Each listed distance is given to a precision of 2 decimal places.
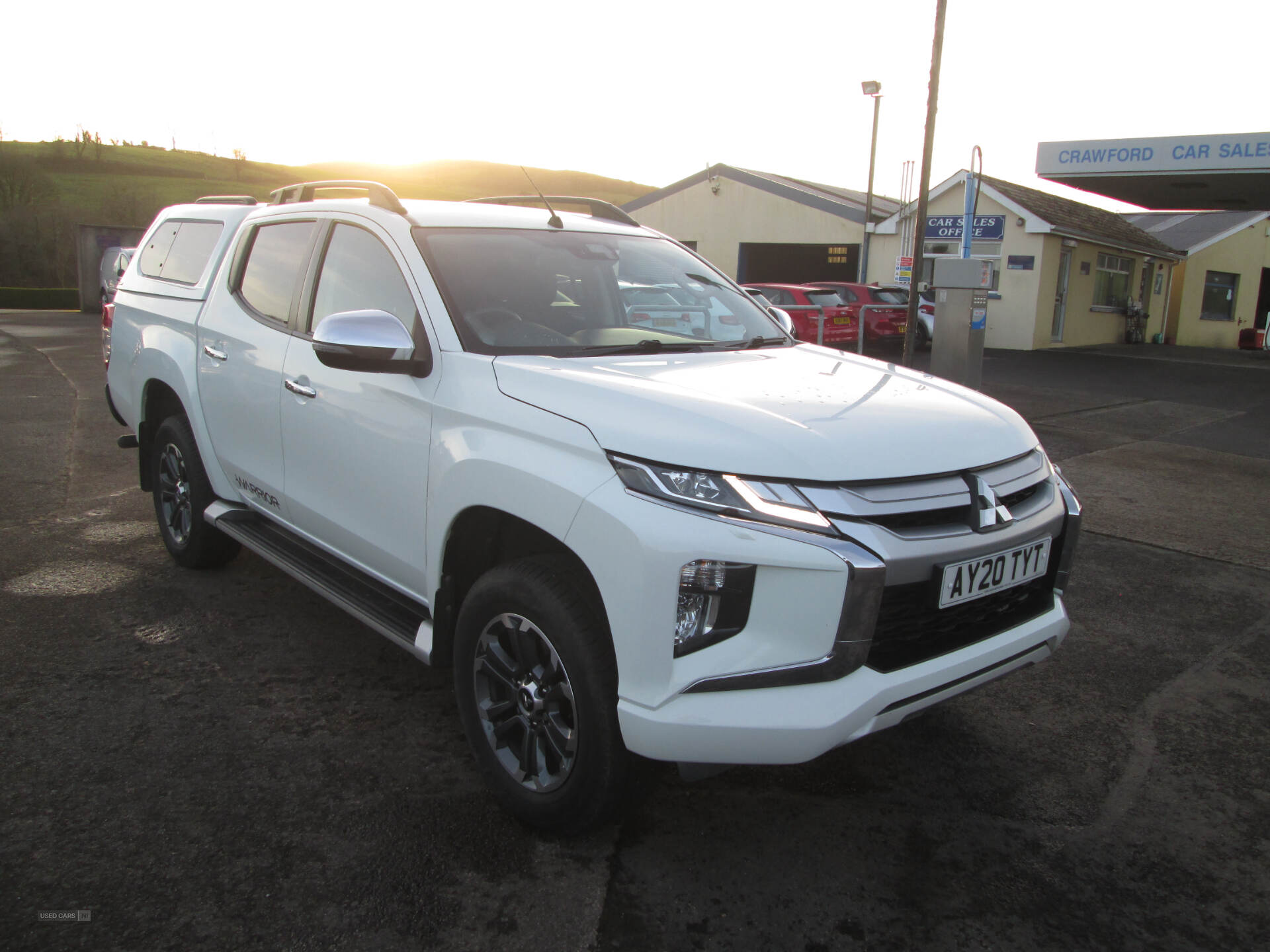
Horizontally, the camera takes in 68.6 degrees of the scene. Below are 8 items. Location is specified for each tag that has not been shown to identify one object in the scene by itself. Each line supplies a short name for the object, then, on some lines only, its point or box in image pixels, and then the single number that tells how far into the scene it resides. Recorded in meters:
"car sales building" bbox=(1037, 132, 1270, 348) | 17.69
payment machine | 10.16
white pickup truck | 2.14
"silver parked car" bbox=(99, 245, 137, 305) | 18.02
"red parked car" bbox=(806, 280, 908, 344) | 19.86
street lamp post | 26.39
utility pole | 12.38
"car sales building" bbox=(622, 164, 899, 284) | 27.92
